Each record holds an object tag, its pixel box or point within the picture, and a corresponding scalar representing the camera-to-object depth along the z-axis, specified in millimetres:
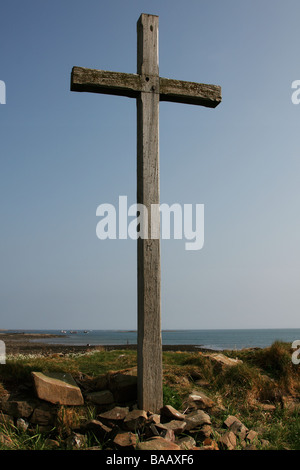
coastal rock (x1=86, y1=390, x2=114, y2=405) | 5961
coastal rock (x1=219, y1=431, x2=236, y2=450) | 5000
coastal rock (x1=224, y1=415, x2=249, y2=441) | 5392
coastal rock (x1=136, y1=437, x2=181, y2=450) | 4562
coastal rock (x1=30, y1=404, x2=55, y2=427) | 5523
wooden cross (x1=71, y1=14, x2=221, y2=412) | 5992
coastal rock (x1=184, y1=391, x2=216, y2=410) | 6262
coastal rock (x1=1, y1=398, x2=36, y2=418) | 5562
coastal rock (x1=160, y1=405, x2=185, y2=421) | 5586
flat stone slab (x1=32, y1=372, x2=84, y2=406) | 5703
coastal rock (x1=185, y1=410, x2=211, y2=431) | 5429
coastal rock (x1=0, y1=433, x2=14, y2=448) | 4858
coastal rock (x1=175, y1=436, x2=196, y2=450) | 4848
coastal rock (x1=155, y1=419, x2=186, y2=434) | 5164
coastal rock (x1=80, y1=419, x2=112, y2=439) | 5230
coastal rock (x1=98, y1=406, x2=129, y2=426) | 5469
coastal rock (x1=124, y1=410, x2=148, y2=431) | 5320
